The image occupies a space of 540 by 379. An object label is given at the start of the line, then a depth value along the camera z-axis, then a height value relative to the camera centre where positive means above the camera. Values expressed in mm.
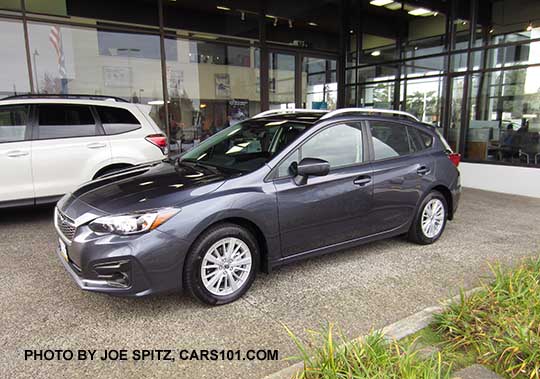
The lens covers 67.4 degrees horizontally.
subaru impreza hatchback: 2998 -763
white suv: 5414 -375
